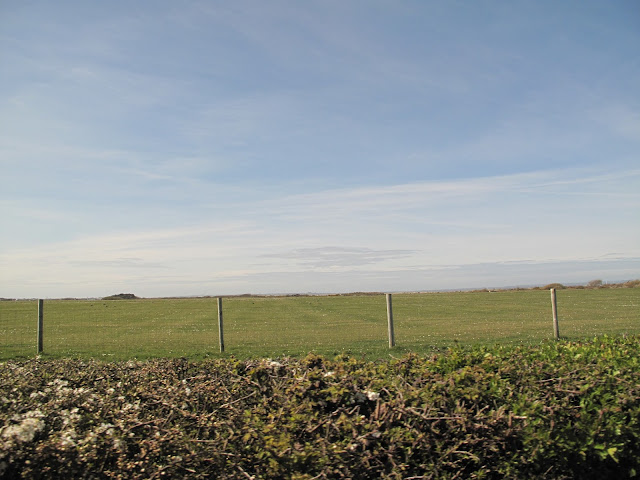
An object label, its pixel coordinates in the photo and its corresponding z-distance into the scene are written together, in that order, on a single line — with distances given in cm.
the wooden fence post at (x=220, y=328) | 1334
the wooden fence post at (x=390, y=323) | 1372
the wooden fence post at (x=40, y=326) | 1374
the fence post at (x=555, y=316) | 1507
